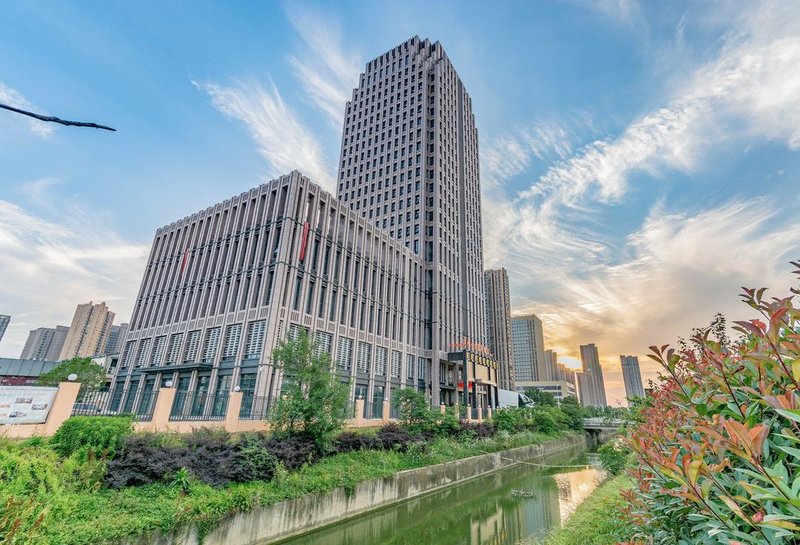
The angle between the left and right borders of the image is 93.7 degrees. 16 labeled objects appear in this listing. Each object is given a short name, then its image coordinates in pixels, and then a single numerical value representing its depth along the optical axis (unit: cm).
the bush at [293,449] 1371
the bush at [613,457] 1869
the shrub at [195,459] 1055
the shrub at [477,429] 2657
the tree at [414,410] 2336
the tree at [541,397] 8629
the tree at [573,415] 5002
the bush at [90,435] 1060
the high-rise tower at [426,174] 5244
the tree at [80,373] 3484
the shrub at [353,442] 1708
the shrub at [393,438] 1939
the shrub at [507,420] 3399
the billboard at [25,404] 1138
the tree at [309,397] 1580
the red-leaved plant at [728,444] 188
